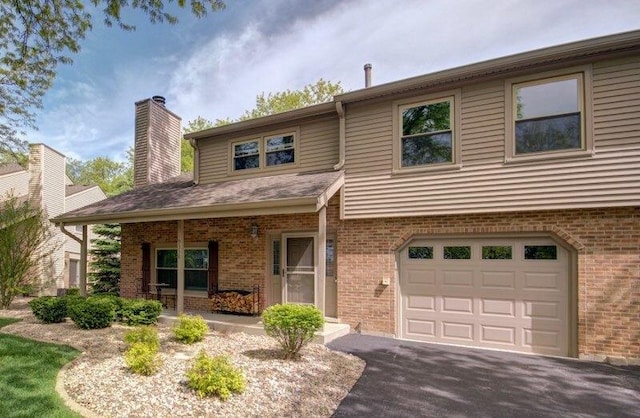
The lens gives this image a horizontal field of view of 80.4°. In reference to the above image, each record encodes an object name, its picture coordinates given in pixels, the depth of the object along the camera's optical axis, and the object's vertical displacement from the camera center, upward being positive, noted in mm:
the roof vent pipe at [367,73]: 9727 +3702
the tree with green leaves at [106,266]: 14778 -2016
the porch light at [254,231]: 9531 -382
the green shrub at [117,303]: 8288 -1943
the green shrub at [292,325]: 5852 -1688
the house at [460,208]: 6414 +181
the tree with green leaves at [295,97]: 24484 +8008
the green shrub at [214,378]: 4309 -1888
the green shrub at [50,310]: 8305 -2099
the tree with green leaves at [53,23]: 6184 +3420
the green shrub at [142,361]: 4859 -1880
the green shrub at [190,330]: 6773 -2068
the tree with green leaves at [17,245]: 10945 -901
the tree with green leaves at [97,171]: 41250 +5007
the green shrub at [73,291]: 13259 -2740
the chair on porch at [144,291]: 11288 -2258
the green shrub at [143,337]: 5660 -1838
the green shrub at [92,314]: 7707 -2036
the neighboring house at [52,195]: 15797 +911
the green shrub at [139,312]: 8289 -2140
